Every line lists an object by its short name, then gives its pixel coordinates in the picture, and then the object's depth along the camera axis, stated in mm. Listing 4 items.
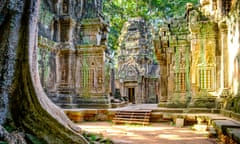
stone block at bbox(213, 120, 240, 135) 4965
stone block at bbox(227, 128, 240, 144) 3707
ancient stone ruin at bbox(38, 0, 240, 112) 9906
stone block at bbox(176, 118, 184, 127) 8859
